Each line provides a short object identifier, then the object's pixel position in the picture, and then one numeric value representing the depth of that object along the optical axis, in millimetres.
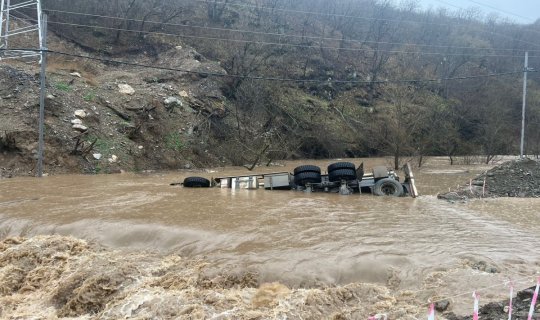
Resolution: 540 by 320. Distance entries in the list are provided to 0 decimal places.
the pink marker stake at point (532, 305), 4479
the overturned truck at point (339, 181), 15766
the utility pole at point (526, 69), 26469
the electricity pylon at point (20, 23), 26231
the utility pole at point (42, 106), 19438
